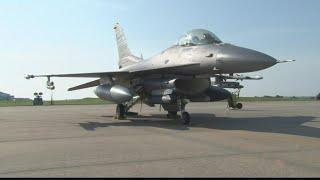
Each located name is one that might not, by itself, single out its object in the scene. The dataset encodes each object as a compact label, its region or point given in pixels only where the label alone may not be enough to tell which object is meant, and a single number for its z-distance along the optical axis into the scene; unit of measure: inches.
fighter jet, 445.7
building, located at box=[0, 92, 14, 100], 4601.4
